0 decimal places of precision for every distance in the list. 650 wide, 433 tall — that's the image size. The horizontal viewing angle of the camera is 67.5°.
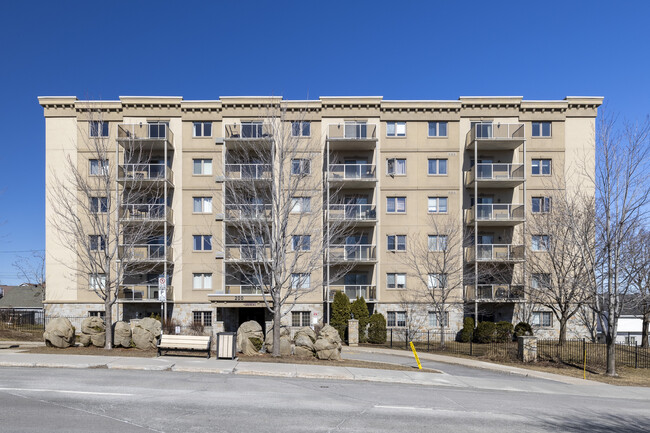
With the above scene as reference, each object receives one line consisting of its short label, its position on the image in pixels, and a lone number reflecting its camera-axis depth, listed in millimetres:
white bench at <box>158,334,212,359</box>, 17125
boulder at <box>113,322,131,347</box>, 19328
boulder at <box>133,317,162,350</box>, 18984
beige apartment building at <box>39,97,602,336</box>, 34156
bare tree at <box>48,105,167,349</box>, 32969
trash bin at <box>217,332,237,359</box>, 17172
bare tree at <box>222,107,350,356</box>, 19984
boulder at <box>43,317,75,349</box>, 18533
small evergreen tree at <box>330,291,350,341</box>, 32197
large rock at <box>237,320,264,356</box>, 18797
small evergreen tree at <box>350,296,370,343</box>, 31859
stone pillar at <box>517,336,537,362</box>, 22625
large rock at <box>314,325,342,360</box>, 18797
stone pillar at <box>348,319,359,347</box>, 29641
